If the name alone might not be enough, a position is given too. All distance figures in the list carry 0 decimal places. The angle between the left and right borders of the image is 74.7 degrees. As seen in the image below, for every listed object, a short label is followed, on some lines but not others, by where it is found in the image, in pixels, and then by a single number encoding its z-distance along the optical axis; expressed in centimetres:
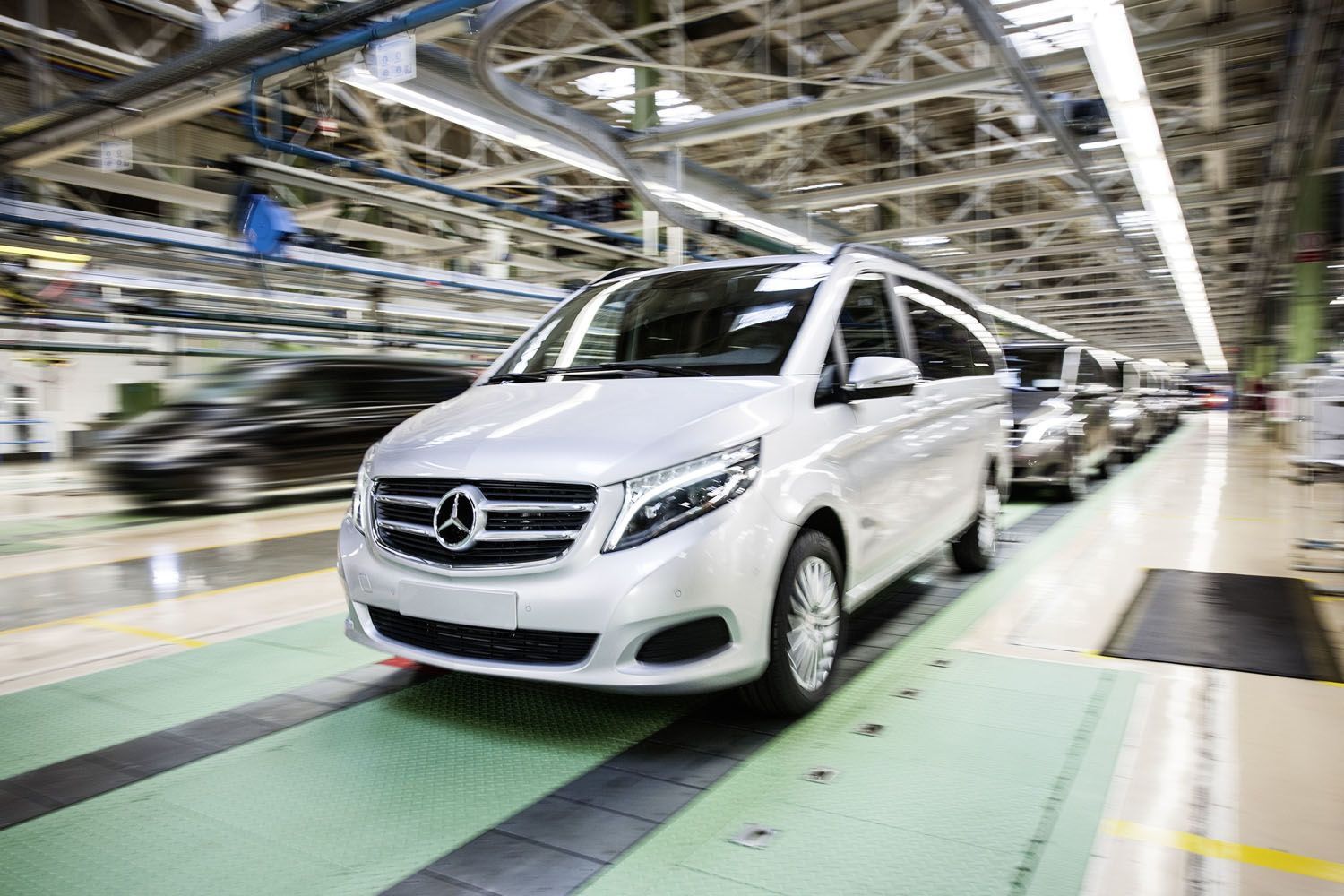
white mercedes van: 248
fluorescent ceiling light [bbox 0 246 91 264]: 945
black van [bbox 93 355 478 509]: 827
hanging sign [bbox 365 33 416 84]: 607
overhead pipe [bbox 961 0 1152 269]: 638
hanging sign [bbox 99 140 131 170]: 838
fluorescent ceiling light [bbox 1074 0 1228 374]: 575
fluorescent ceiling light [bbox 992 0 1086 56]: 647
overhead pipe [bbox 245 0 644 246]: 596
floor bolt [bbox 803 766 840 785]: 257
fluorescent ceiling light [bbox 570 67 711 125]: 1036
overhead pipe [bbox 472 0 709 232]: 574
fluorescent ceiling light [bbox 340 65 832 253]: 644
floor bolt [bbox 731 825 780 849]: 222
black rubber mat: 367
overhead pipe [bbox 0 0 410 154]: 621
